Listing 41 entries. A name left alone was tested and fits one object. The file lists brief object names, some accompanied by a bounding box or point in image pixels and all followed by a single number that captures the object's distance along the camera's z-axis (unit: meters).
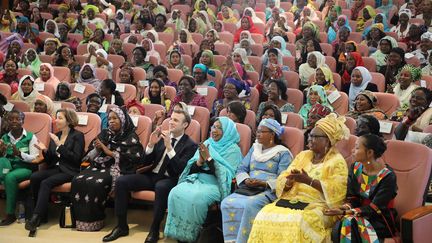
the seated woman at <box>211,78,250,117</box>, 6.50
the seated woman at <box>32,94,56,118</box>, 6.28
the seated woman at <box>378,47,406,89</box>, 7.13
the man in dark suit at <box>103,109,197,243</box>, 5.01
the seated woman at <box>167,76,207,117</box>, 6.53
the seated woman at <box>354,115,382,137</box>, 4.99
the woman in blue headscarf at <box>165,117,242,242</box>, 4.80
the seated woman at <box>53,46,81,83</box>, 8.10
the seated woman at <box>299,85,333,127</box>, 6.09
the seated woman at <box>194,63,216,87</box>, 7.11
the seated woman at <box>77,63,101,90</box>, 7.42
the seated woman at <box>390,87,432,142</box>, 5.34
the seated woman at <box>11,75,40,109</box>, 6.75
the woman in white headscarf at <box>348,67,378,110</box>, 6.67
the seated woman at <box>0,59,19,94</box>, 7.38
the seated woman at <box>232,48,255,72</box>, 7.61
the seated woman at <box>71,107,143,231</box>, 5.28
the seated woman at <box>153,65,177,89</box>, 7.20
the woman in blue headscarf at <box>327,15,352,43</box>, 9.12
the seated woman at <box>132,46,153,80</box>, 7.94
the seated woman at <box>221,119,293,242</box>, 4.48
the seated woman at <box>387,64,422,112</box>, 6.34
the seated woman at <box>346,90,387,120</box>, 5.68
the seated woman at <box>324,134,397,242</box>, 4.02
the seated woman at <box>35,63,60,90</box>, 7.35
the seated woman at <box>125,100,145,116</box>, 6.21
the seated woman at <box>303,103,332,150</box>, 5.44
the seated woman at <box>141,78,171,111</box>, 6.74
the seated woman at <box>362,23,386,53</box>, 8.35
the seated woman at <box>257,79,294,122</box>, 6.33
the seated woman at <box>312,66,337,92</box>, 6.63
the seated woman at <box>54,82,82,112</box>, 6.82
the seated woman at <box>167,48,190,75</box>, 7.82
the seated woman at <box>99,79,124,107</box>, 6.75
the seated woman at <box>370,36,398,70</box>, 7.59
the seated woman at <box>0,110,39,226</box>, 5.49
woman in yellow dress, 4.11
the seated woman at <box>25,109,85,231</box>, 5.37
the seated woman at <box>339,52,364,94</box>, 7.27
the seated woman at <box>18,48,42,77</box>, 8.05
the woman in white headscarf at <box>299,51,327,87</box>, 7.45
